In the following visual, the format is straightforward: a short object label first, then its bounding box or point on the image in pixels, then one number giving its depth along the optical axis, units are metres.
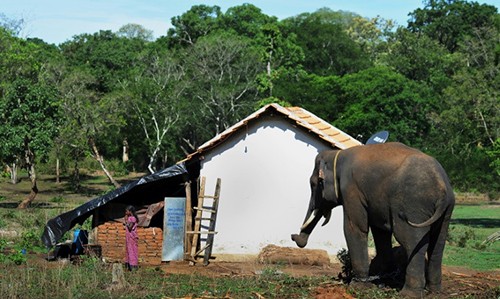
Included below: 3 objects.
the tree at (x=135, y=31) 117.62
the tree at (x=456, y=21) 80.69
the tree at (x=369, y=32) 90.50
